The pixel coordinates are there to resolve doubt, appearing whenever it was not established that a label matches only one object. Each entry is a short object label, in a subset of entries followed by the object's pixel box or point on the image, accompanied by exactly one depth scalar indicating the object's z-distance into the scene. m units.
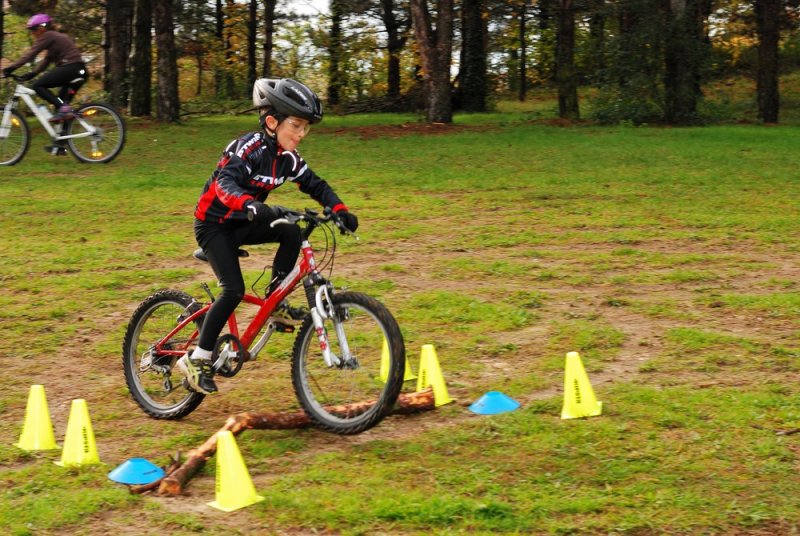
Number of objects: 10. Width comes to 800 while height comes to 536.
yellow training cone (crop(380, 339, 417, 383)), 5.66
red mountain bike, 5.70
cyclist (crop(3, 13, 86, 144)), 16.08
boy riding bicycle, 5.90
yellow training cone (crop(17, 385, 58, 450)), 5.83
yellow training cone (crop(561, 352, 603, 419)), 6.06
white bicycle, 16.34
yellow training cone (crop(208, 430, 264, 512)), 4.89
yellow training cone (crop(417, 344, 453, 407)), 6.45
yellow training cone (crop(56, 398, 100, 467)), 5.53
